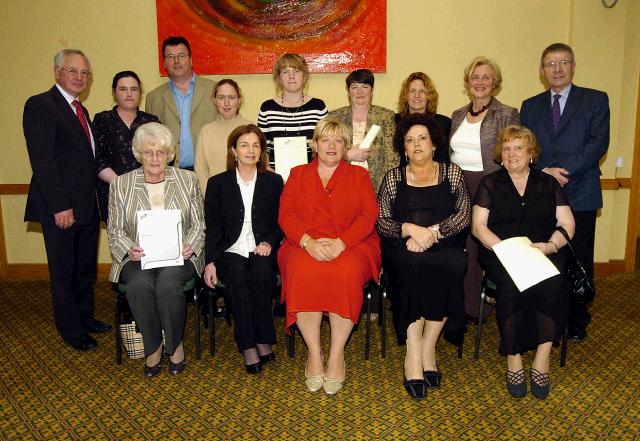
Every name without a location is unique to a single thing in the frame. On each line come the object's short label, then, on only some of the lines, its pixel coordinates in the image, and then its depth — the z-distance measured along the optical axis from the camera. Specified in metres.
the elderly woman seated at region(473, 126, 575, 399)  3.09
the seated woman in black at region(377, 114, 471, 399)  3.16
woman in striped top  3.89
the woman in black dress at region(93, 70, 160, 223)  3.77
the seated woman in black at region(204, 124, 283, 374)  3.35
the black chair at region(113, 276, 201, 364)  3.38
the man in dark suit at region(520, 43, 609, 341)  3.63
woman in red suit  3.17
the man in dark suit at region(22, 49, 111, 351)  3.49
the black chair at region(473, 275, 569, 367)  3.35
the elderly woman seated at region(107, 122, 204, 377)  3.30
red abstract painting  4.76
